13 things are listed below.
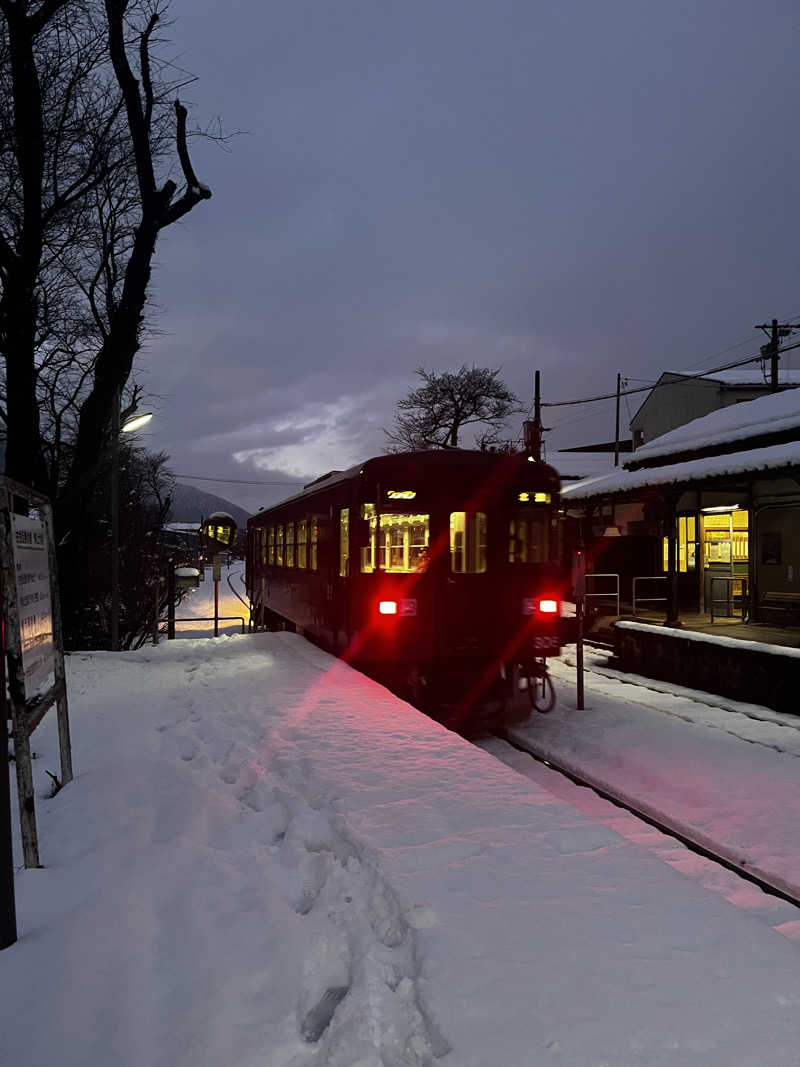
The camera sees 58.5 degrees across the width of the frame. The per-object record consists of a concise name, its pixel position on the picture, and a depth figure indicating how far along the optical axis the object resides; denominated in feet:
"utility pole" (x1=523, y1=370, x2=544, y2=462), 108.67
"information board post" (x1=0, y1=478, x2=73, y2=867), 11.93
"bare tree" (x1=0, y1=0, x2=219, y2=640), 34.19
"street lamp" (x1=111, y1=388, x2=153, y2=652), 44.88
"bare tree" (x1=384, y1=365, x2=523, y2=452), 134.92
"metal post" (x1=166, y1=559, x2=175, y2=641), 51.34
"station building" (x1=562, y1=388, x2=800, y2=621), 44.27
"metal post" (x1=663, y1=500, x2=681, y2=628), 44.80
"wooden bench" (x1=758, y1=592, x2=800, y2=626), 49.60
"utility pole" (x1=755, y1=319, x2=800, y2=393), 87.20
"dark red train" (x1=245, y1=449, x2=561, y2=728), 28.45
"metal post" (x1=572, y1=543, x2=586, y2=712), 32.48
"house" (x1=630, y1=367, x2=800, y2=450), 104.88
